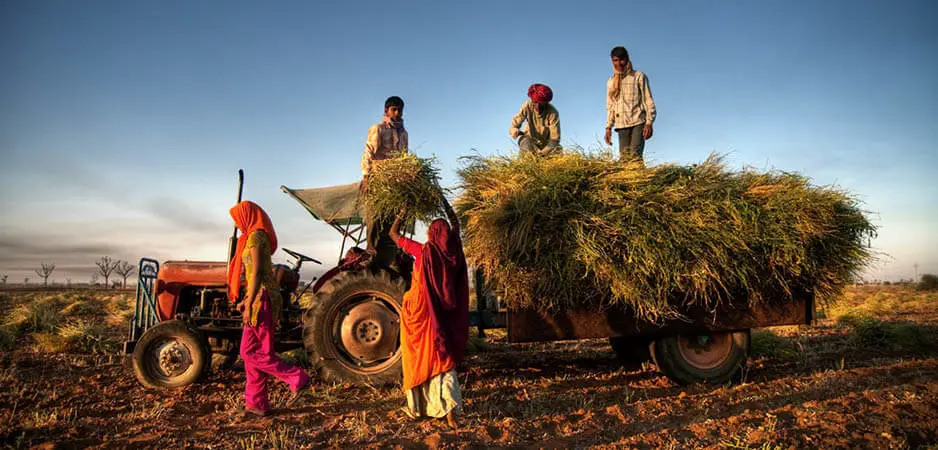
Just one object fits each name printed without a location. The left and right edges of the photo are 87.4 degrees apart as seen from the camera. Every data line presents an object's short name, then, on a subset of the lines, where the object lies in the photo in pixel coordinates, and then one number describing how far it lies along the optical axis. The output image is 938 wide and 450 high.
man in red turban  6.13
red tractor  4.71
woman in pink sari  3.99
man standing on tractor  4.86
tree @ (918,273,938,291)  27.73
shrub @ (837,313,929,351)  7.44
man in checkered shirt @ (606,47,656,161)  6.02
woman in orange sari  3.65
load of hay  4.07
